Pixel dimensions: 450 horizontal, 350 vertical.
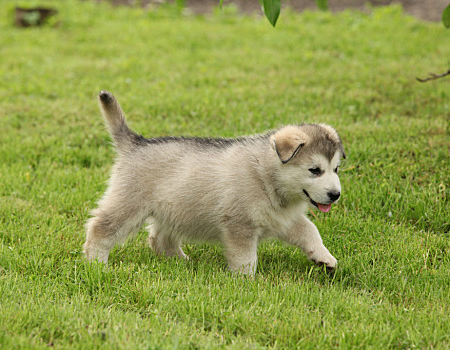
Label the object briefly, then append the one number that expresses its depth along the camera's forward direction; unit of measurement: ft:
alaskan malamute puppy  28.60
